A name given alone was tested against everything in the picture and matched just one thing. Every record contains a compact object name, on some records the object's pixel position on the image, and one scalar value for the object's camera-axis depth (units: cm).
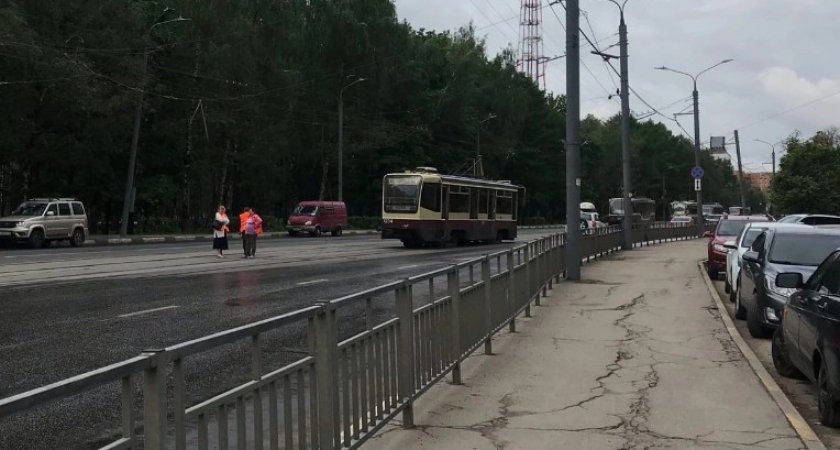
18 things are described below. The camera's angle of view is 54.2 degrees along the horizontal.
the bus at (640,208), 7639
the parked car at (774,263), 1028
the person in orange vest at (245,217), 2496
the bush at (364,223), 6038
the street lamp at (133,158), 3753
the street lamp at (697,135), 4421
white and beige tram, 3241
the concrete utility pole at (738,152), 6769
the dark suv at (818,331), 592
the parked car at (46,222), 3069
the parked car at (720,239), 2008
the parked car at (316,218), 4641
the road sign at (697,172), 4097
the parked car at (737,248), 1463
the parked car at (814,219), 2112
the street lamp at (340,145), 5069
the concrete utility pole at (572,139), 1927
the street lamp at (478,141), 6916
